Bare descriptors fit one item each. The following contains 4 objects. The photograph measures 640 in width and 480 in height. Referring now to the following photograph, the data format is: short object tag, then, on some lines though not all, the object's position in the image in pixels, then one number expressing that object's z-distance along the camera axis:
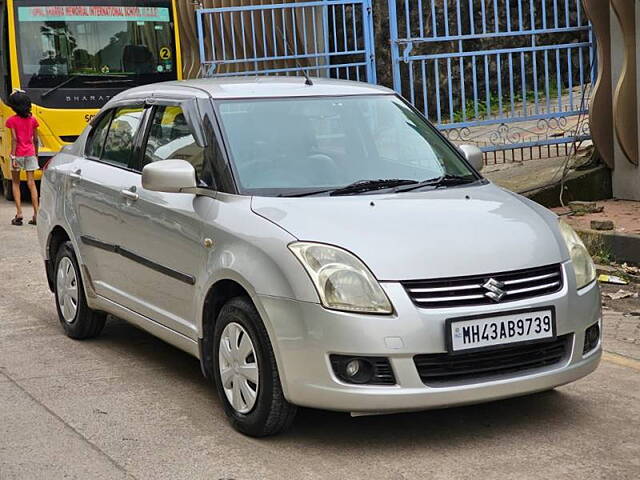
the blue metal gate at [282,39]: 13.91
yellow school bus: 15.60
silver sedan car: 4.96
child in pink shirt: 13.72
